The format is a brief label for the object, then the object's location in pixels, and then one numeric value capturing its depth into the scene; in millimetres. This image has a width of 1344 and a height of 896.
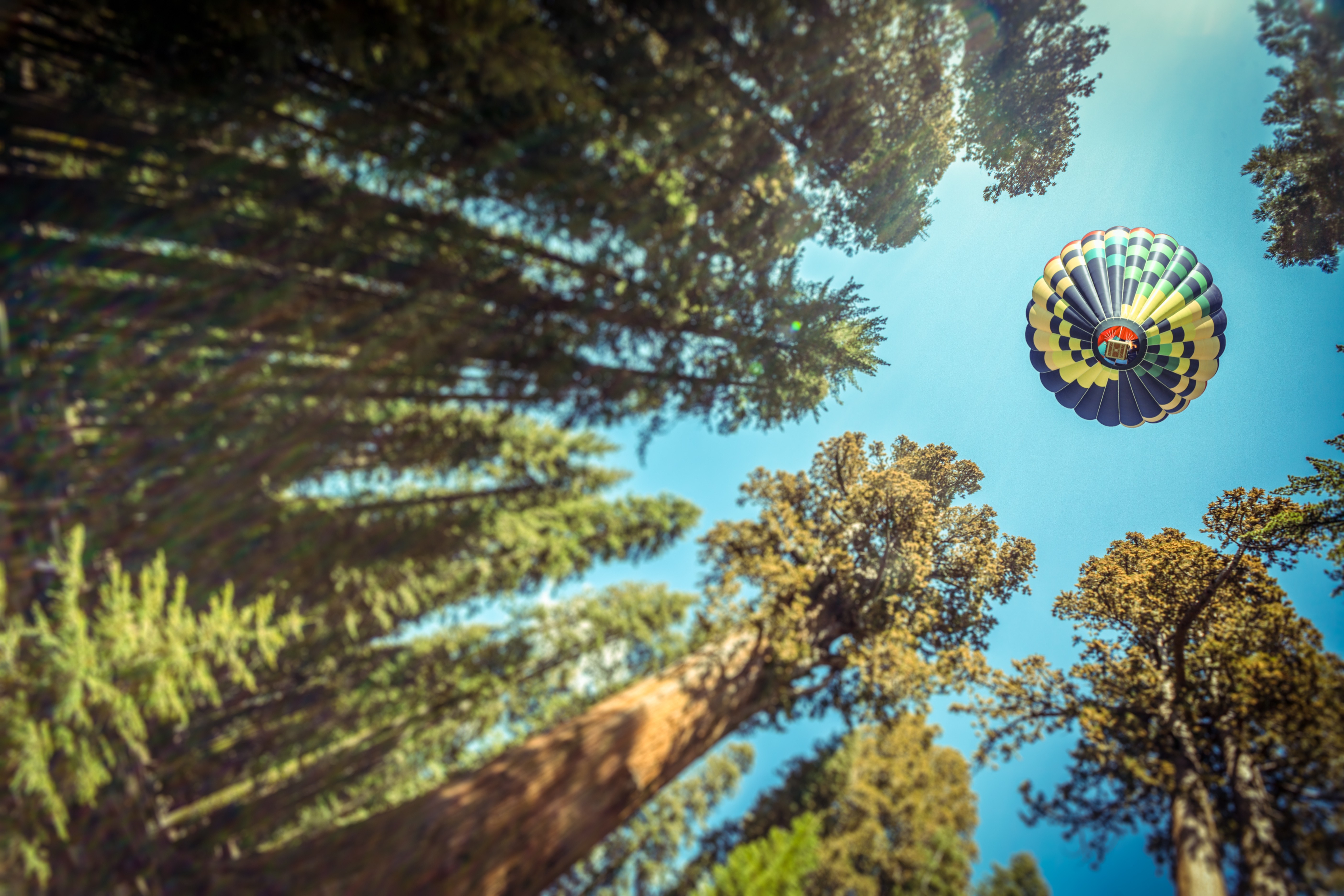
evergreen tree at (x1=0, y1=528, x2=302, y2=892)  3369
